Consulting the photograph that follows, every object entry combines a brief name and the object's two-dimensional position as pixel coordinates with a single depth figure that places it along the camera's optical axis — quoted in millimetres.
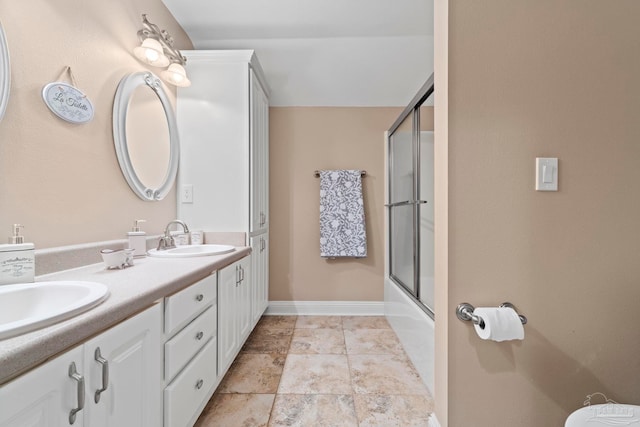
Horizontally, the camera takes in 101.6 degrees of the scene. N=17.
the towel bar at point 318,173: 2588
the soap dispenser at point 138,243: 1303
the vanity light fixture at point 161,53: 1467
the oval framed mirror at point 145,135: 1353
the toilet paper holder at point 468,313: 944
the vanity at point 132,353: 479
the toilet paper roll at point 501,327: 887
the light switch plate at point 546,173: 984
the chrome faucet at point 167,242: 1524
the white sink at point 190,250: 1297
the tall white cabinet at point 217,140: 1852
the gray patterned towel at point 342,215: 2551
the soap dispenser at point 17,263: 780
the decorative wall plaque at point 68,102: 995
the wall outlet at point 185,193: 1851
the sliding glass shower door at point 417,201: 1742
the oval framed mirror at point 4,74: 845
